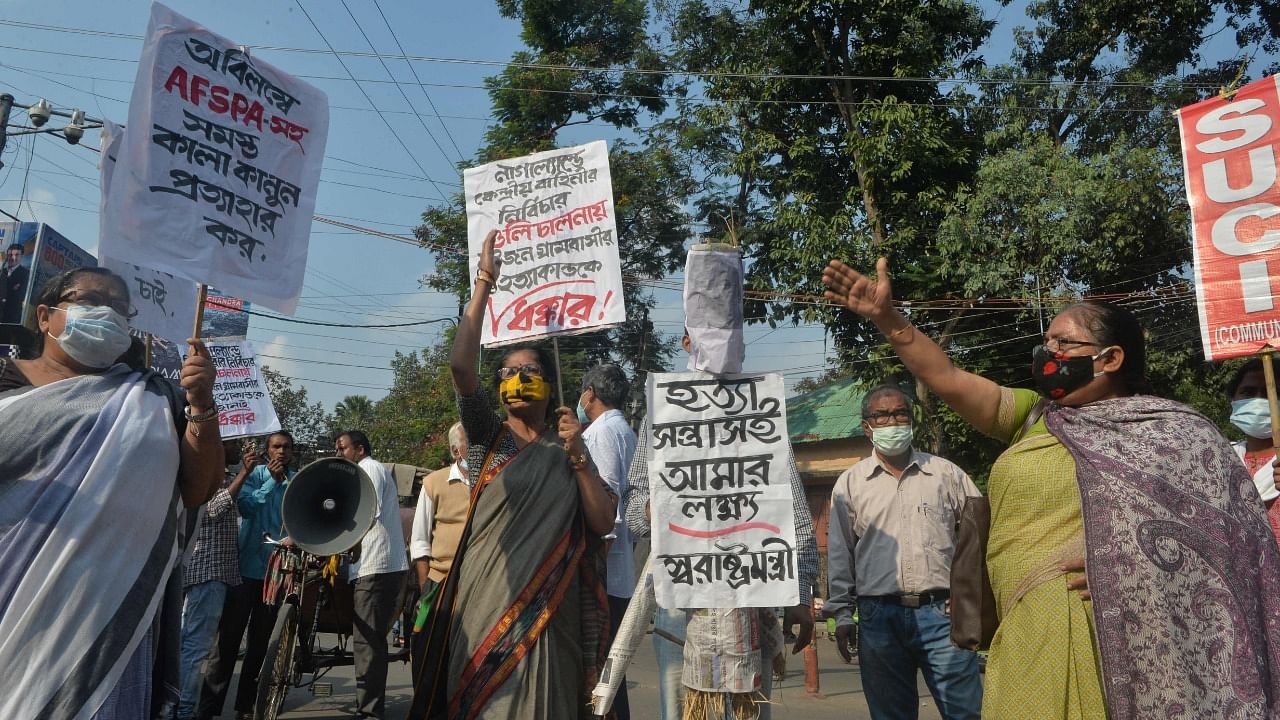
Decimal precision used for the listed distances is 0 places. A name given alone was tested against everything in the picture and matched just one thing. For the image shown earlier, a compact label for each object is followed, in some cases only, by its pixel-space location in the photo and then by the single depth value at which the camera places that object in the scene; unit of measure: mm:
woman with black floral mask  2729
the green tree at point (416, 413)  27500
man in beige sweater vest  5410
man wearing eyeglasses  4527
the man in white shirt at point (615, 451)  5363
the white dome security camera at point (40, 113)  13531
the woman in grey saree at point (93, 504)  2699
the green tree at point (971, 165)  16406
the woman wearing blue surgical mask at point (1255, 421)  4668
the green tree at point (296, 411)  40781
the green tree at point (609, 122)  23734
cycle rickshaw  6422
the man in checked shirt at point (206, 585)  6363
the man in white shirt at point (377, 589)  6609
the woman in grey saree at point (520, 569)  3641
